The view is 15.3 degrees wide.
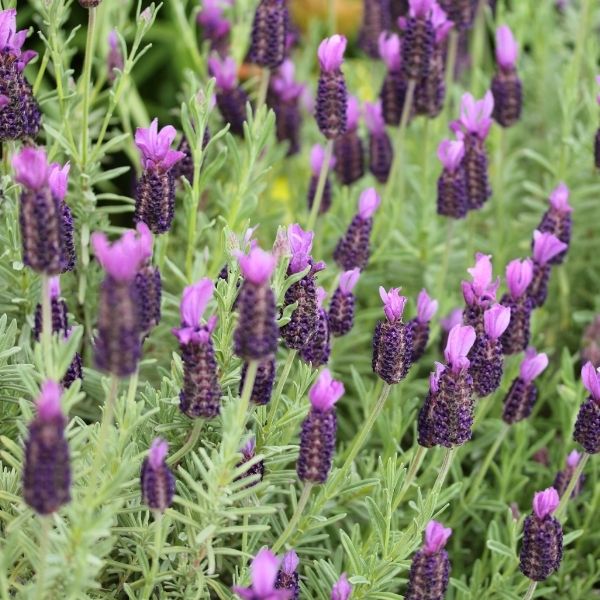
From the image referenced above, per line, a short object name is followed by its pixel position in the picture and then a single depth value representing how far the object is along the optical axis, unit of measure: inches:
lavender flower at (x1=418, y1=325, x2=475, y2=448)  29.6
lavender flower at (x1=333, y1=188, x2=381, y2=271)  33.6
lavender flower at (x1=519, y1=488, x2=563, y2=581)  30.2
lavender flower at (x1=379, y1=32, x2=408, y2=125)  36.8
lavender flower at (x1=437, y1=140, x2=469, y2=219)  34.5
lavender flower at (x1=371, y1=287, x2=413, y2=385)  30.3
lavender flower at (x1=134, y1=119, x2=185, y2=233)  30.4
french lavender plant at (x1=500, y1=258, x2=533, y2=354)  32.2
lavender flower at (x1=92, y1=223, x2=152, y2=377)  26.6
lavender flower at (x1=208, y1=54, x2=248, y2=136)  36.7
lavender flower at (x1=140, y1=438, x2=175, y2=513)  27.9
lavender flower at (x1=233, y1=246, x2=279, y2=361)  27.5
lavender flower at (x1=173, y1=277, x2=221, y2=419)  28.6
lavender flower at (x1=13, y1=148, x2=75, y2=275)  27.5
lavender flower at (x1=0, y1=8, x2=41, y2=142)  30.8
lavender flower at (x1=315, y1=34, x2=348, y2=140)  33.0
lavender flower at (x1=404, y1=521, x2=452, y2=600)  29.2
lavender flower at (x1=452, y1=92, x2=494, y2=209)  34.9
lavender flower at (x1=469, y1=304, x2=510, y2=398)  30.6
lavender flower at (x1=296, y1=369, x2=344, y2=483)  29.1
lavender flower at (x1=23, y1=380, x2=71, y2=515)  26.6
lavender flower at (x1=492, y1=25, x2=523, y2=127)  36.9
